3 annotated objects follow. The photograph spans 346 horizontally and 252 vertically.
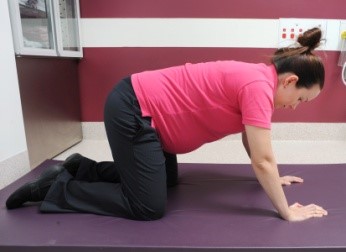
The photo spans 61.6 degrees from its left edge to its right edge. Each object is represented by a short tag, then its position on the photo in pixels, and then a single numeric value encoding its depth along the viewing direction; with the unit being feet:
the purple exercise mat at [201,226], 2.89
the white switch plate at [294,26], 6.95
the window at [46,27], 4.78
